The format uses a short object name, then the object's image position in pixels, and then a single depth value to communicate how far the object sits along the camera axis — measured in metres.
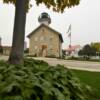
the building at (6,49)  24.09
